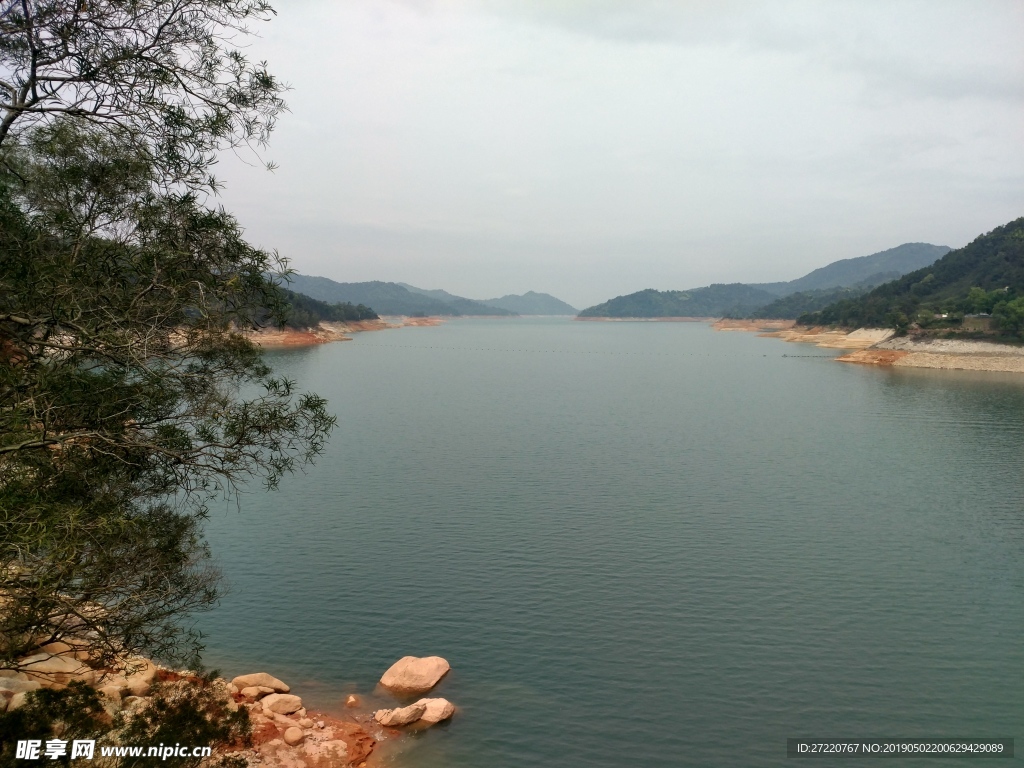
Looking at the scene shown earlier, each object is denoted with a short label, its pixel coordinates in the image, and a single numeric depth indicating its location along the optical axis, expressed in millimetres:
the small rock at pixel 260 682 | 13539
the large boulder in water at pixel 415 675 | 14023
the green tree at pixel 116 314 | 7711
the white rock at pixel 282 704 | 12805
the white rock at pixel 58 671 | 10555
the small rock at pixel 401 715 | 12867
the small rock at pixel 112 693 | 10698
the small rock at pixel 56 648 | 10916
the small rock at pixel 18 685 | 9820
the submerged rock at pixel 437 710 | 12961
